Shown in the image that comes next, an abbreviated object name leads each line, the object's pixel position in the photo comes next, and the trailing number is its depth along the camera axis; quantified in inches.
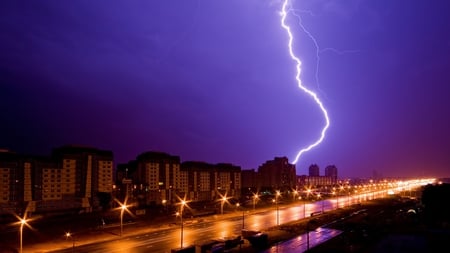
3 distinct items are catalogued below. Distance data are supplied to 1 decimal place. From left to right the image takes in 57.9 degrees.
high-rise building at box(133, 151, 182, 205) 4018.2
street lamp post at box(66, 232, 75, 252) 1597.2
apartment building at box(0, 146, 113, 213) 2829.7
